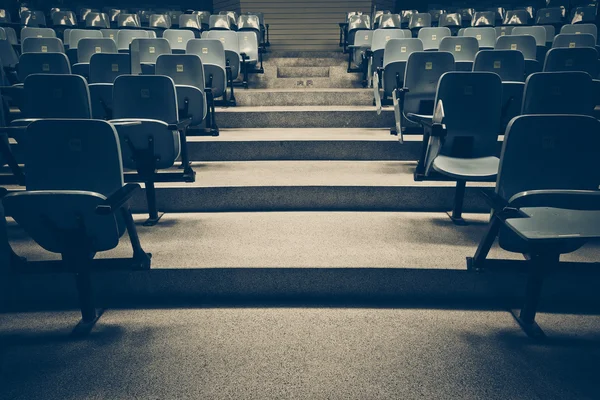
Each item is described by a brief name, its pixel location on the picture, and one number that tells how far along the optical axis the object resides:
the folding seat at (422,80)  2.78
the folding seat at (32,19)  6.30
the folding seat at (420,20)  6.42
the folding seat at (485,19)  6.20
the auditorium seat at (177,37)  4.77
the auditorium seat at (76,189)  1.44
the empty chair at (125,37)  4.63
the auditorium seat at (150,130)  2.17
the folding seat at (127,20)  6.52
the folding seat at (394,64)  3.20
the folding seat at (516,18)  6.21
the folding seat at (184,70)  2.99
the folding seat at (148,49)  3.79
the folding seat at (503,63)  2.93
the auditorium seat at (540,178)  1.49
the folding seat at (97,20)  6.58
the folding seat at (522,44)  3.68
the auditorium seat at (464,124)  2.21
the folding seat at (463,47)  3.77
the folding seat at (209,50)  3.89
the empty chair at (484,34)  4.64
